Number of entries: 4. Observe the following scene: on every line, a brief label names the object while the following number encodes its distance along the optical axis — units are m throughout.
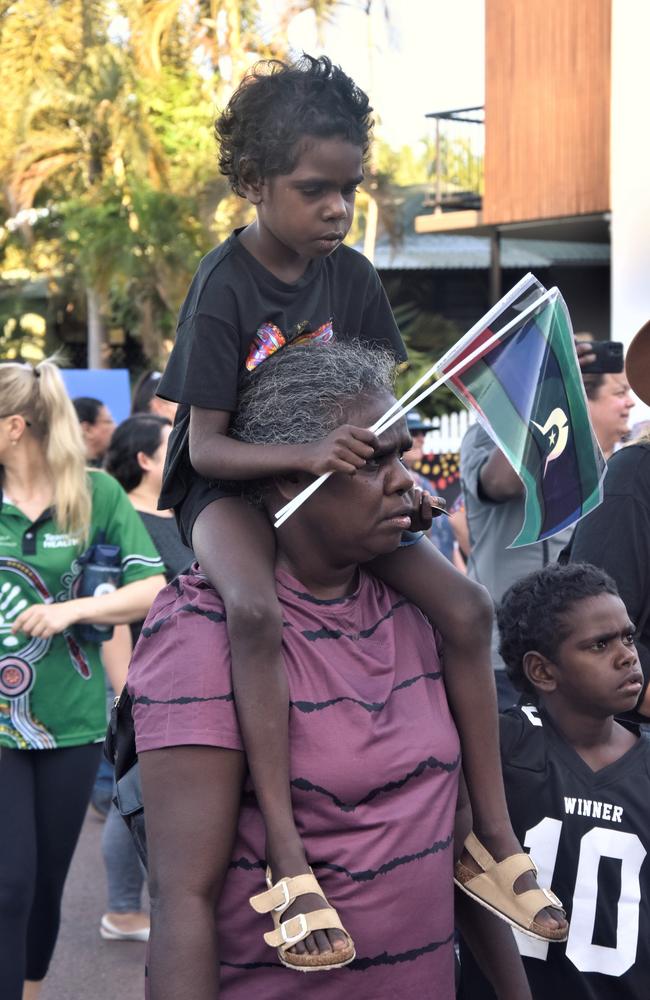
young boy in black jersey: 3.30
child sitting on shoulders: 2.50
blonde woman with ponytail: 4.43
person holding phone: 6.01
